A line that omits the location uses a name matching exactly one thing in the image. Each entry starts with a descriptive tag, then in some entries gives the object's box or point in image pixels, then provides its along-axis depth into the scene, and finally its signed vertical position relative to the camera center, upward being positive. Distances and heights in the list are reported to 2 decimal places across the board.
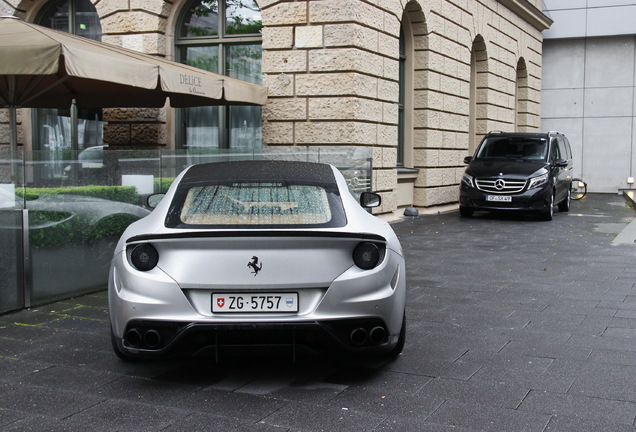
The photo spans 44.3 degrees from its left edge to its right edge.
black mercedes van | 15.39 -0.42
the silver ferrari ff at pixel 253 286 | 4.27 -0.74
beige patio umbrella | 8.17 +0.93
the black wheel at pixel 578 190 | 24.26 -1.21
